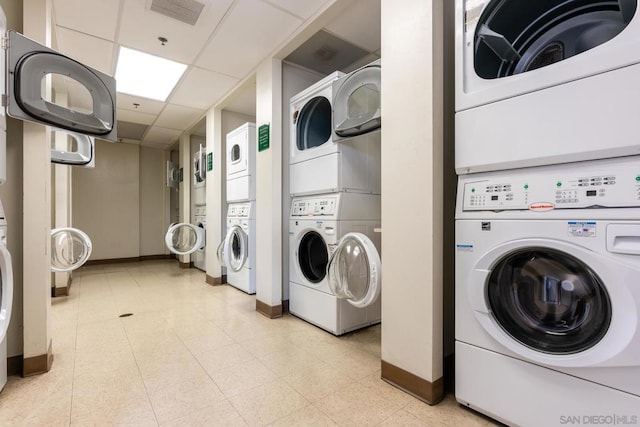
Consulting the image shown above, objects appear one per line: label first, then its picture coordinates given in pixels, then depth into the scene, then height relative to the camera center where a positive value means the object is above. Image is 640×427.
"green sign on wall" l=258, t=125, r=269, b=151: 3.04 +0.77
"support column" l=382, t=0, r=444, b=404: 1.54 +0.10
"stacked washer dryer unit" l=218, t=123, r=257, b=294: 3.73 -0.08
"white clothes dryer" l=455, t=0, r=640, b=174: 1.05 +0.52
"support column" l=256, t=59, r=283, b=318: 2.97 +0.18
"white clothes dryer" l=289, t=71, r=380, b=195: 2.49 +0.52
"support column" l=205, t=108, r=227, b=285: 4.36 +0.19
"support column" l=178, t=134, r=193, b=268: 5.64 +0.55
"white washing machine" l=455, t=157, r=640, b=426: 1.03 -0.33
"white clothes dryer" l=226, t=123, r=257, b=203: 3.73 +0.64
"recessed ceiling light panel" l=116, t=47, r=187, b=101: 3.06 +1.57
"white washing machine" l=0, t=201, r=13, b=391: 1.43 -0.36
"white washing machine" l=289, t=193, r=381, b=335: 2.11 -0.39
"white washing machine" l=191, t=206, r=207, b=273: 5.09 -0.25
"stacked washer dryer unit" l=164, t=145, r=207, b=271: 4.95 -0.28
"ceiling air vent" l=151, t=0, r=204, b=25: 2.20 +1.56
